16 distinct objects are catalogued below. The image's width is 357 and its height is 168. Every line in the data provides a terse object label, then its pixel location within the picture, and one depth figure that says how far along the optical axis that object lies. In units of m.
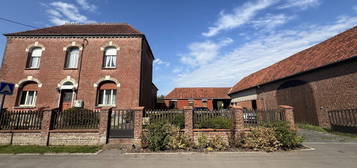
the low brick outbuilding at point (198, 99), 25.77
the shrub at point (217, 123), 6.97
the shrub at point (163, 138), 6.20
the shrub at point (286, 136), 6.14
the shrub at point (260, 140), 6.12
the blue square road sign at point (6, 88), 6.43
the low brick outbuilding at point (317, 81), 9.76
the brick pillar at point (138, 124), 6.69
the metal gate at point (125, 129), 7.06
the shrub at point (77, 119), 7.36
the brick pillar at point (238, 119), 6.88
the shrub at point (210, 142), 6.39
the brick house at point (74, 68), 12.16
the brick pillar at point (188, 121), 6.79
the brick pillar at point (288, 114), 7.04
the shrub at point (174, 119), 7.36
